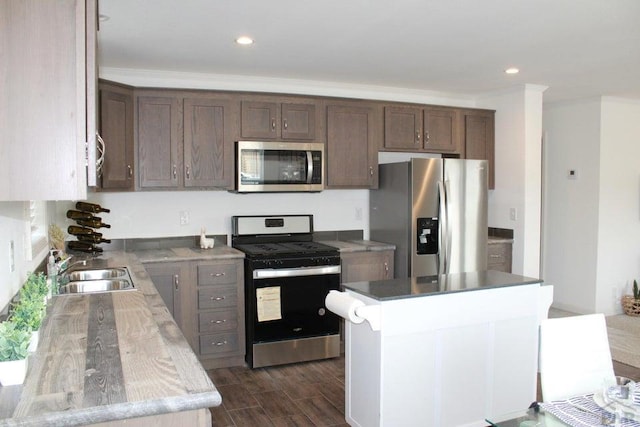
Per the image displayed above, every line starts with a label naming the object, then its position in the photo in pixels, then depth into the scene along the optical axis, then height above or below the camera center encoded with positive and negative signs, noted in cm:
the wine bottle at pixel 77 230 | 404 -25
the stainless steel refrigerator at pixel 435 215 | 457 -16
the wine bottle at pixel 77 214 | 394 -13
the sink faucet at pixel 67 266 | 300 -44
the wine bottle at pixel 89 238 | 404 -31
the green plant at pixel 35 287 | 193 -34
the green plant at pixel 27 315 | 159 -36
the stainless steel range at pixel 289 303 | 415 -84
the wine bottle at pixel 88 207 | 396 -8
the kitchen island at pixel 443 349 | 268 -81
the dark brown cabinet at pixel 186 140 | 417 +45
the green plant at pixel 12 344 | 140 -39
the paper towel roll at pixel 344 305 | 259 -54
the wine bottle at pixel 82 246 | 406 -38
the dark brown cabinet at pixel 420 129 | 496 +64
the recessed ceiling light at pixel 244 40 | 351 +103
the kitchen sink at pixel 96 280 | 295 -50
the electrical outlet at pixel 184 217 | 459 -18
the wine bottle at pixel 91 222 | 400 -19
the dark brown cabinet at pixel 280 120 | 443 +64
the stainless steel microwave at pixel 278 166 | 437 +25
